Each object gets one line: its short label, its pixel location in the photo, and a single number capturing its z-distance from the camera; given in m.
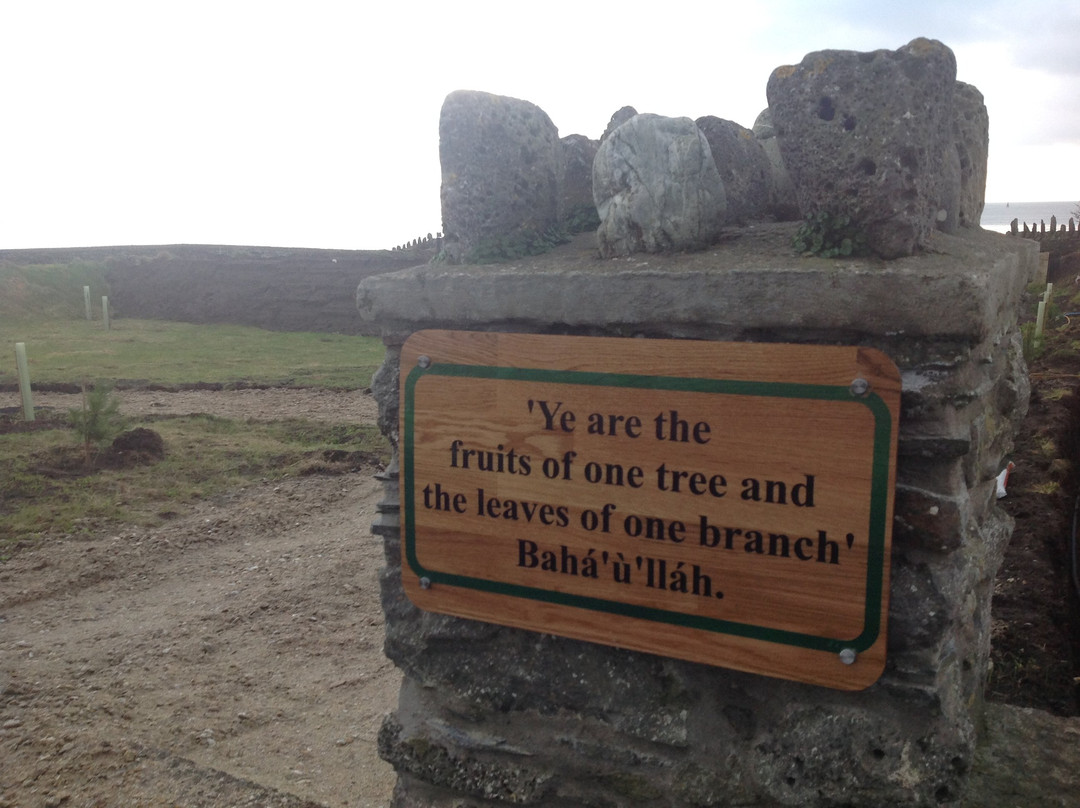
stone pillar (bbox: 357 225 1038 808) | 1.72
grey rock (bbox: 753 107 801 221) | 2.42
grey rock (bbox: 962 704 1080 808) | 2.17
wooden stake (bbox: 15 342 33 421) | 8.29
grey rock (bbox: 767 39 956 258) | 1.82
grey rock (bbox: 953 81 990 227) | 2.45
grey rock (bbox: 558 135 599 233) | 2.49
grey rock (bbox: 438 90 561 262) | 2.29
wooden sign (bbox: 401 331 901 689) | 1.71
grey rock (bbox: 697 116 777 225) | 2.34
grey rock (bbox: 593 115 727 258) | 2.05
